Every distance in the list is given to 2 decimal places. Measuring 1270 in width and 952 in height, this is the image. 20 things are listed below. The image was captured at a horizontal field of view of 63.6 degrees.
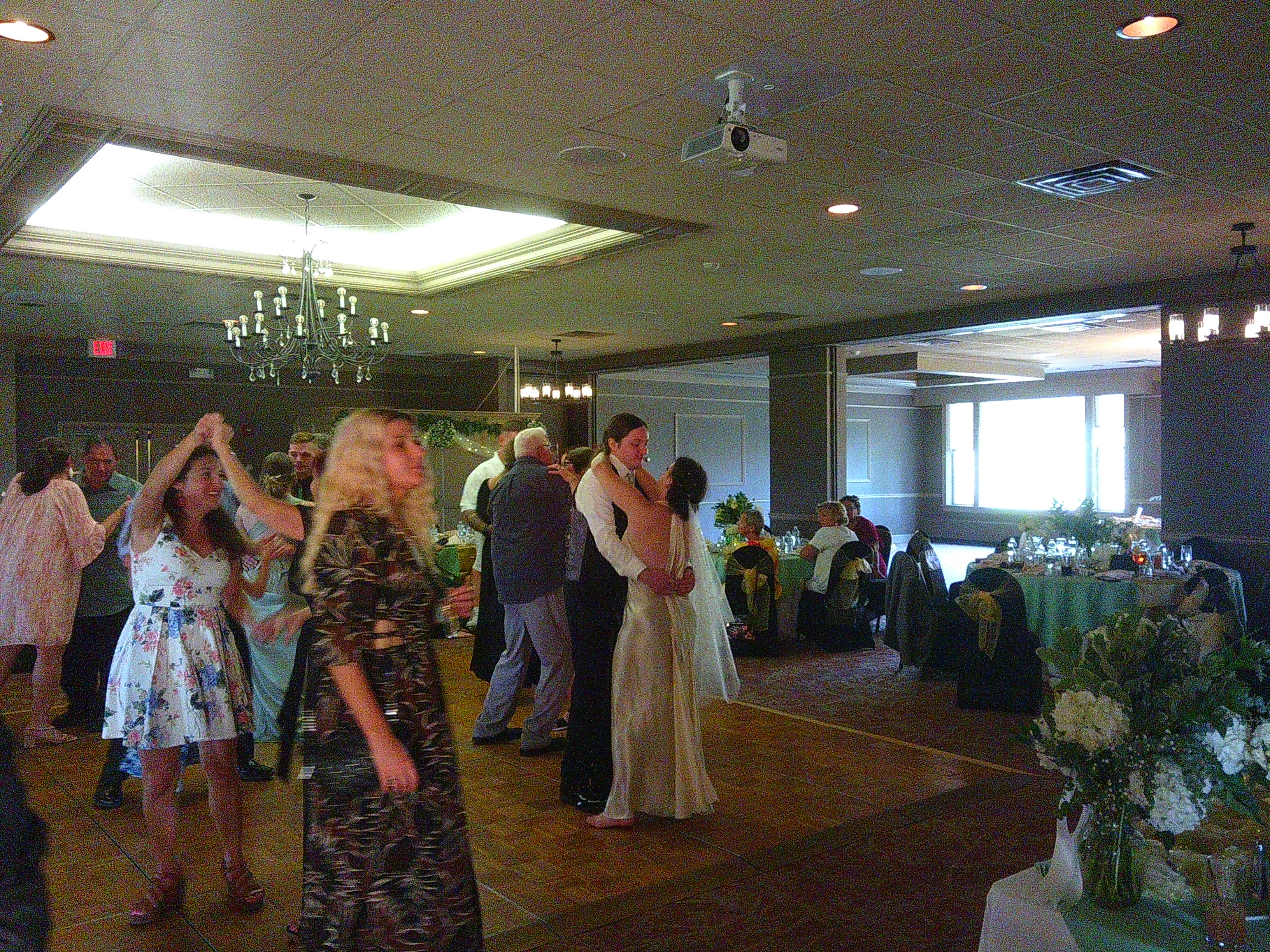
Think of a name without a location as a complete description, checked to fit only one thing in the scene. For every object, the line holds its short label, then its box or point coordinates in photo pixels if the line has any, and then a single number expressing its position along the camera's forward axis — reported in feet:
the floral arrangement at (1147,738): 5.93
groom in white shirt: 13.61
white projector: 13.94
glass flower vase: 6.18
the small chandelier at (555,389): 47.24
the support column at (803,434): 40.24
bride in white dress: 13.16
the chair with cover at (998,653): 19.95
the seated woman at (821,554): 26.76
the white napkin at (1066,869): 6.29
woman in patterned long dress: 7.19
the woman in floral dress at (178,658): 10.16
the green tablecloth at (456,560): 28.19
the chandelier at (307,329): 25.40
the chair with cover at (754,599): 25.36
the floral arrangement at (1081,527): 22.79
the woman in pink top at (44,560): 17.28
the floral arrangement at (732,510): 29.12
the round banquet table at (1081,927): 5.82
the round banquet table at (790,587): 27.40
